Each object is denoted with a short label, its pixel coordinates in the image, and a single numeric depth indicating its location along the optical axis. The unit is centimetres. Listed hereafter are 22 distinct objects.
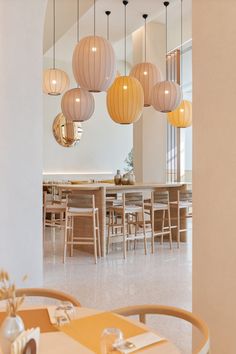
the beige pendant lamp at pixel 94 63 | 461
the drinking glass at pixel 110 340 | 134
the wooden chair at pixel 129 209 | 633
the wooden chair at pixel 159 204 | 681
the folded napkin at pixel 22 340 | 118
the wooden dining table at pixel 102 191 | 641
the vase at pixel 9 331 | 122
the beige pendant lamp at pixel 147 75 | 582
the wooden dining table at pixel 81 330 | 138
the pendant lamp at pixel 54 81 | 714
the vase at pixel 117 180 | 717
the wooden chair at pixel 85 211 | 602
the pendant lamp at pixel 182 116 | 682
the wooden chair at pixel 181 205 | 724
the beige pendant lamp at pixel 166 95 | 568
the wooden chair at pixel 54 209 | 684
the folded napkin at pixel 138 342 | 135
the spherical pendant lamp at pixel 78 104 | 568
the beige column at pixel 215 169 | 226
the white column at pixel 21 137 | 355
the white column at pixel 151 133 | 870
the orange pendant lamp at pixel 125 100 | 523
